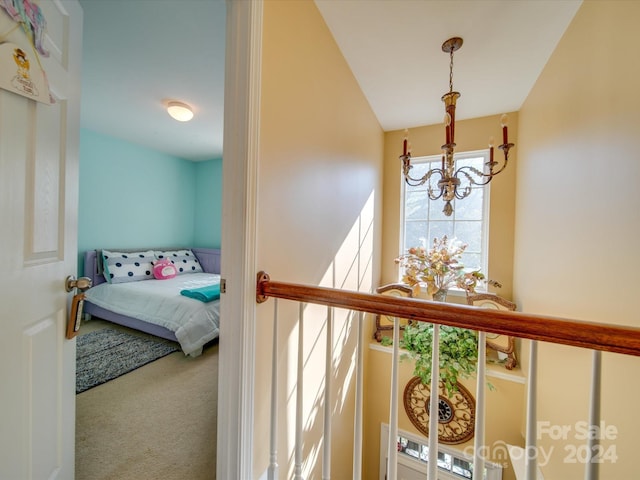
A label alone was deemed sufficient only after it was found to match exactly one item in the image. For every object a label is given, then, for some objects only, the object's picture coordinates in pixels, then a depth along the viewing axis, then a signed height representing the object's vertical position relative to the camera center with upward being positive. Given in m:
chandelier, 1.48 +0.57
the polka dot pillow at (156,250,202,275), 3.94 -0.42
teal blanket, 2.54 -0.62
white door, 0.66 -0.06
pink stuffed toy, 3.53 -0.53
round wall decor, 2.06 -1.50
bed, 2.35 -0.79
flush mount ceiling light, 2.52 +1.31
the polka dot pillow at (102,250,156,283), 3.21 -0.46
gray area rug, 1.95 -1.15
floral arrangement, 2.20 -0.29
